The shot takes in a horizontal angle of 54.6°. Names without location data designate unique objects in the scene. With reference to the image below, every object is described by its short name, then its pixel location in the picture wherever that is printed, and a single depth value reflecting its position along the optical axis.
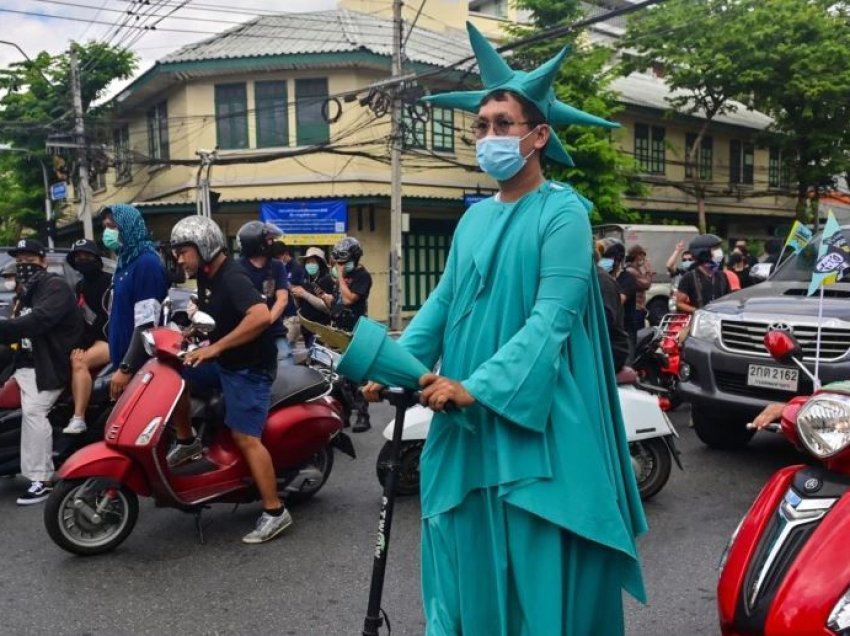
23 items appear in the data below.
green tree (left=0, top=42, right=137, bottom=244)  22.83
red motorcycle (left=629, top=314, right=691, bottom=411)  7.88
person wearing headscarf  5.19
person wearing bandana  5.31
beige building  21.12
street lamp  24.25
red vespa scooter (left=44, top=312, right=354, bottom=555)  4.27
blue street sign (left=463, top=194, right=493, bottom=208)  21.97
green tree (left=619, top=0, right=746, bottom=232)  24.12
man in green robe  2.12
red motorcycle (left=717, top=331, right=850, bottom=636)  2.05
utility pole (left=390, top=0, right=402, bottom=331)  17.05
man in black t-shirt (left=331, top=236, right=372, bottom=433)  7.89
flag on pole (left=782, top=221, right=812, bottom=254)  6.29
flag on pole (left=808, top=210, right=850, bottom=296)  3.70
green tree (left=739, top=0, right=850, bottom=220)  23.48
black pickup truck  5.28
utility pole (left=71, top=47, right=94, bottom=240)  20.19
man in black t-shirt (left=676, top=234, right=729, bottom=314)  8.34
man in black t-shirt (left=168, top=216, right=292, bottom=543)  4.32
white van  18.86
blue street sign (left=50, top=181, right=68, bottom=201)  23.03
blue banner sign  20.77
